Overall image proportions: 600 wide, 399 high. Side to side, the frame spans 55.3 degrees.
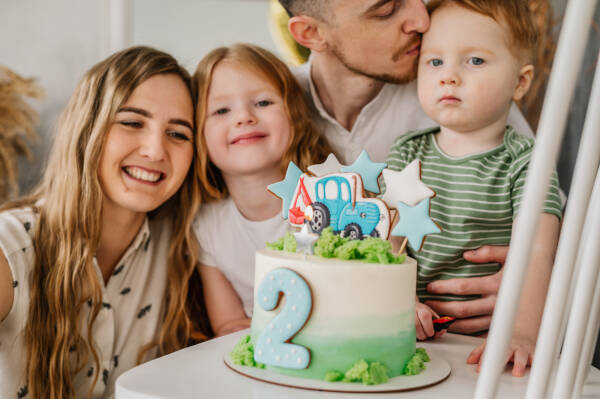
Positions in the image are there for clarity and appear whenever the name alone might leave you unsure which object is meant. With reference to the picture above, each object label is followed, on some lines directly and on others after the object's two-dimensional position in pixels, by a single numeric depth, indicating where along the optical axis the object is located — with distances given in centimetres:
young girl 147
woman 131
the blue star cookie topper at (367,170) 109
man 134
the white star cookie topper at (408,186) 103
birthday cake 91
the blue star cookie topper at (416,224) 100
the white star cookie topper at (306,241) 96
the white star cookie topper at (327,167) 113
